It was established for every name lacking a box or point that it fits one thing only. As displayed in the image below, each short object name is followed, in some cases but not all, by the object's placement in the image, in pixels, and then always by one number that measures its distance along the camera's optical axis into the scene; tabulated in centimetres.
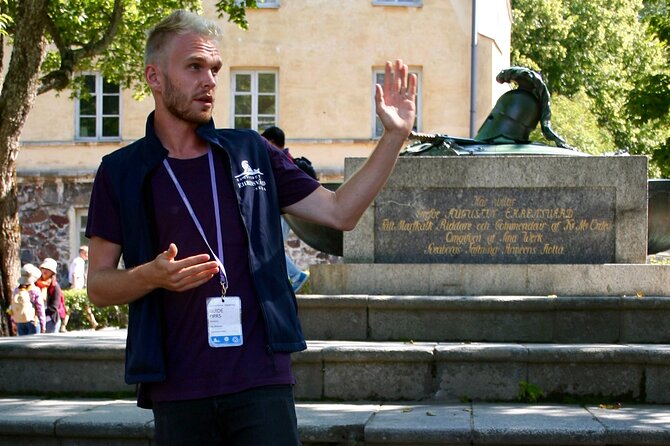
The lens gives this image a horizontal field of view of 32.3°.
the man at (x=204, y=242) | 359
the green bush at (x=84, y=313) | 2012
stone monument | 945
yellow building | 2875
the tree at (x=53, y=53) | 1535
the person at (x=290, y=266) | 1048
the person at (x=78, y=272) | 2361
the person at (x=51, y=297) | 1689
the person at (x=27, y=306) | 1511
